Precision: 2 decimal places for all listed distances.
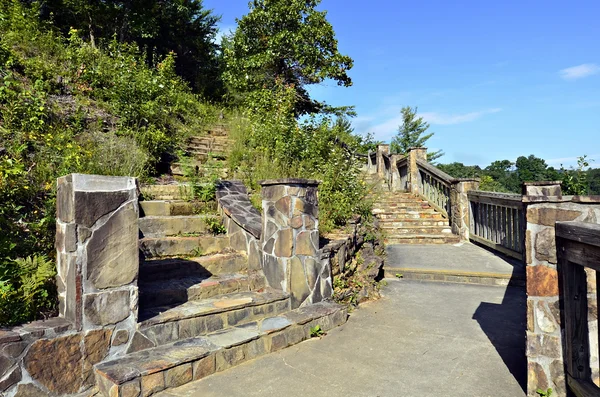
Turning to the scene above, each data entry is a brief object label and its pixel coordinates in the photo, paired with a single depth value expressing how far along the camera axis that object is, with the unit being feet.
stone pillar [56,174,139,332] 9.13
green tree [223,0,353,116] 47.19
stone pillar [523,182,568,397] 8.48
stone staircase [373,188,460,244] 31.07
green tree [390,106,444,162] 102.78
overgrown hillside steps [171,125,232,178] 24.17
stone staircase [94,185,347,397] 9.50
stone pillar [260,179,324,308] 13.98
